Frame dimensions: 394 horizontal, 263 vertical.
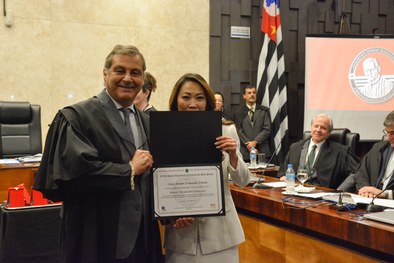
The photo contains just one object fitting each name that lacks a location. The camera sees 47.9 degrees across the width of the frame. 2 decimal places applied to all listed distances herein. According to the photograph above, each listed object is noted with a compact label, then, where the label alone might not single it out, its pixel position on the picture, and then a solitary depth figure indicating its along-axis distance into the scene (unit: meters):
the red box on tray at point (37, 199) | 2.97
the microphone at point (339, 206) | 2.31
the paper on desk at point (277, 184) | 3.15
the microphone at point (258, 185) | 3.06
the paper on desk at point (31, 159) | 4.19
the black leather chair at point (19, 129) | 4.77
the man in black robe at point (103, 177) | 1.53
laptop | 2.04
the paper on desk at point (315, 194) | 2.66
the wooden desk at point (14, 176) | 3.77
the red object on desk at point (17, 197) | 2.89
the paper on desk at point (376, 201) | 2.41
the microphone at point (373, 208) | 2.27
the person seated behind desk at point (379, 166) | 3.26
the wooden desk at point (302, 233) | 2.05
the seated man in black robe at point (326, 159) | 3.85
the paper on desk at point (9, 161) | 4.12
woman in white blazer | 1.71
